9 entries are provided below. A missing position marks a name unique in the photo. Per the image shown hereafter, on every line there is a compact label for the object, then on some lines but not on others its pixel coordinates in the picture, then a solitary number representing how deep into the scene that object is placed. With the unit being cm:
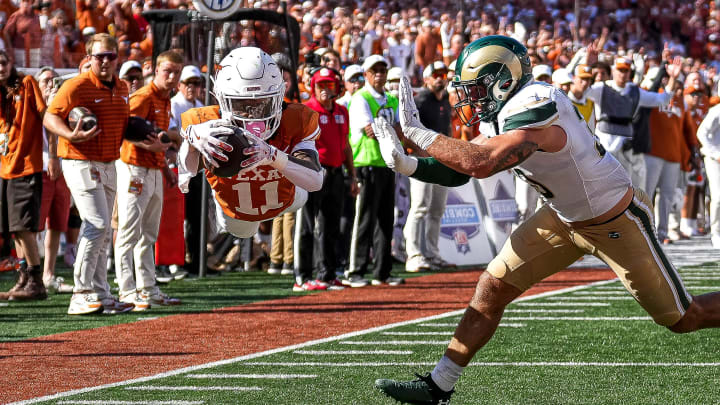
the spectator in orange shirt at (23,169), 1731
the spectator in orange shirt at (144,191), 1656
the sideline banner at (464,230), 2366
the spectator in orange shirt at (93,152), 1551
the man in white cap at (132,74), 1911
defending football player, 907
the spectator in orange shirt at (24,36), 2436
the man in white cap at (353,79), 2103
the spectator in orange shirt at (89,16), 2787
